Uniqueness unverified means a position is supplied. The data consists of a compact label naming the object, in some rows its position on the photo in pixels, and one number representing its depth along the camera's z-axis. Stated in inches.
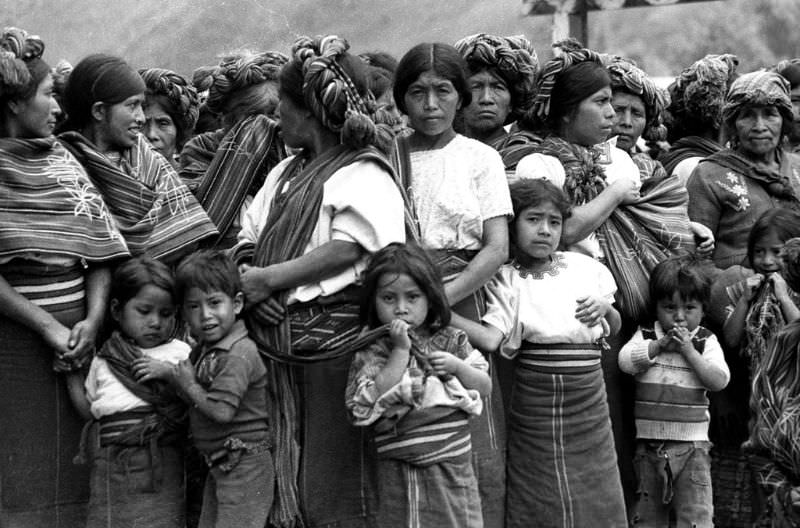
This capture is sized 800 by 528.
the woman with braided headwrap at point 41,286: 195.2
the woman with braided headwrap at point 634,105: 257.8
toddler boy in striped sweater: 228.2
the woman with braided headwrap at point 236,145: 223.5
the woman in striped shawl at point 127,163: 210.5
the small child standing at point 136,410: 197.0
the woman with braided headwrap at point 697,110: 282.5
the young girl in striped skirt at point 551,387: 212.5
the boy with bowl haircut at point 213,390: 192.7
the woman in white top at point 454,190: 204.7
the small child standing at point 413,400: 188.9
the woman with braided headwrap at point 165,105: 257.9
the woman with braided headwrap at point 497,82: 233.1
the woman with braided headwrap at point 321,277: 193.6
